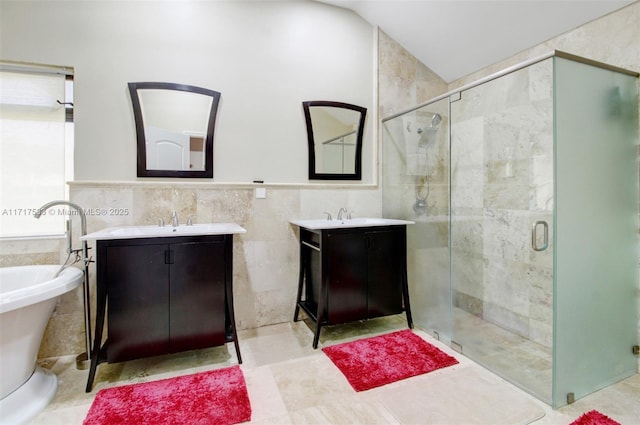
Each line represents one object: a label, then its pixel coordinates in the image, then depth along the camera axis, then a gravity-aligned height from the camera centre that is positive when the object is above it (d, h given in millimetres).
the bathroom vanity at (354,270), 2473 -464
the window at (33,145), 2322 +466
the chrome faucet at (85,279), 2215 -471
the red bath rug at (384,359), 2061 -1014
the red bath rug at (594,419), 1632 -1039
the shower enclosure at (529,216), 1859 -32
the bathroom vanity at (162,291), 1978 -502
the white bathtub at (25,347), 1651 -732
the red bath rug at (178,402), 1686 -1049
